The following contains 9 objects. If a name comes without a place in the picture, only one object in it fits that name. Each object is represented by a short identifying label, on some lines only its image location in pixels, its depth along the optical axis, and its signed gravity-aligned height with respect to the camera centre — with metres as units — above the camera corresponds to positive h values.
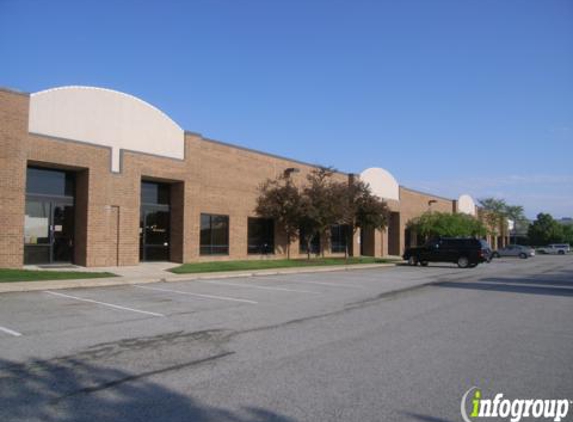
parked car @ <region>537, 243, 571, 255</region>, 79.09 -1.33
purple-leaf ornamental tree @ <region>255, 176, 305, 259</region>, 30.50 +2.03
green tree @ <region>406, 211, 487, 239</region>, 47.04 +1.33
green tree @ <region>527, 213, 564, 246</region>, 101.75 +1.62
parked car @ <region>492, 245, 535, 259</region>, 58.09 -1.34
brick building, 19.45 +2.32
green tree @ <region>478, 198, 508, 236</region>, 69.22 +3.55
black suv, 32.56 -0.80
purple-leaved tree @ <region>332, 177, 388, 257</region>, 34.75 +2.05
